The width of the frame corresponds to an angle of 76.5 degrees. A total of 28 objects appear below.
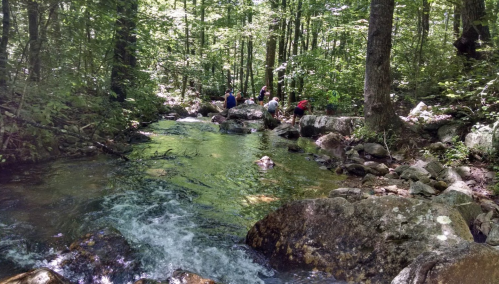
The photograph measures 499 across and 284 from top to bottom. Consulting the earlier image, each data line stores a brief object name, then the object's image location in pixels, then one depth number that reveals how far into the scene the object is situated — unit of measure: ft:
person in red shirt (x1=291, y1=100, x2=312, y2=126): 51.67
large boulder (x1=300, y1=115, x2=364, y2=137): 38.99
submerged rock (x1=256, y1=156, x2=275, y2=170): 26.73
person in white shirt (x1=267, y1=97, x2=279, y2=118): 57.31
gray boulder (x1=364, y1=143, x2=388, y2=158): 29.66
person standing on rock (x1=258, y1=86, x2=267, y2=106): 70.53
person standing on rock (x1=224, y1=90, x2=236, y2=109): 65.72
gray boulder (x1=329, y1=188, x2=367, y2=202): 18.00
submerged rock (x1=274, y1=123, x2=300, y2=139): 43.34
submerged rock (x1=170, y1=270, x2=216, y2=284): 10.36
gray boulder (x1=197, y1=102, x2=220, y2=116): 67.15
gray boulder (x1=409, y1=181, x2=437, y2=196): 19.17
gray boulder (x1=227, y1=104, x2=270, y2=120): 59.06
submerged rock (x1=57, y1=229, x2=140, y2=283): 11.32
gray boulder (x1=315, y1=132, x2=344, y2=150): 36.43
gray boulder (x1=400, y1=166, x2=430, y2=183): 21.68
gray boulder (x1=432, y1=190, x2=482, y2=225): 15.05
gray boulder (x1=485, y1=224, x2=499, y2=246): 12.12
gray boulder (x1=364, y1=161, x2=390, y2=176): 24.81
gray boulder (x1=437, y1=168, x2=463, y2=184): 20.75
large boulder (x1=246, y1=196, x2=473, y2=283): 11.19
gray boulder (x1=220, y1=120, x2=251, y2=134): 44.75
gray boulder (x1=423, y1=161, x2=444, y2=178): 22.59
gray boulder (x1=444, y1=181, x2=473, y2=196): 17.56
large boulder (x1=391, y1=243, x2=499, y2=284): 7.80
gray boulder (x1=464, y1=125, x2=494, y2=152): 22.11
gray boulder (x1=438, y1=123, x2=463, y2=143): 26.78
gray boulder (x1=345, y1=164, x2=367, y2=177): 25.33
